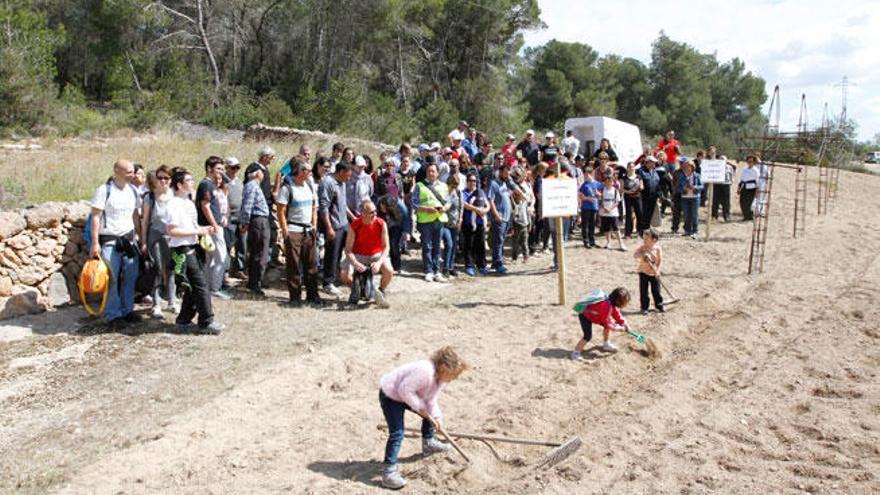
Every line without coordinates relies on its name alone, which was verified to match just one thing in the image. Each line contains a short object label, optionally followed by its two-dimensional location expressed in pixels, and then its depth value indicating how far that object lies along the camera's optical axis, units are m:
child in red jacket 8.70
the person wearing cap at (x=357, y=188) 11.45
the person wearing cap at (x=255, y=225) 10.19
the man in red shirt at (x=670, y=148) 19.56
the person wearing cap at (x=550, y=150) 15.67
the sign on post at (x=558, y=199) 11.16
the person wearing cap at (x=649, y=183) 16.36
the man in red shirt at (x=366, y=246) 10.27
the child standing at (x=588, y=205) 14.92
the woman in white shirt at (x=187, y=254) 8.55
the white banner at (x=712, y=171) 16.56
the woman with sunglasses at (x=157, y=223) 8.82
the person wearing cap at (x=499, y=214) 13.11
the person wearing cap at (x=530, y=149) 16.72
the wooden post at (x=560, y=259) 10.83
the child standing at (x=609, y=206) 14.98
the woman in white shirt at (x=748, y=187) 19.20
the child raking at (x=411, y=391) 5.68
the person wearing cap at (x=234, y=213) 10.45
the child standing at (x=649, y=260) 10.59
